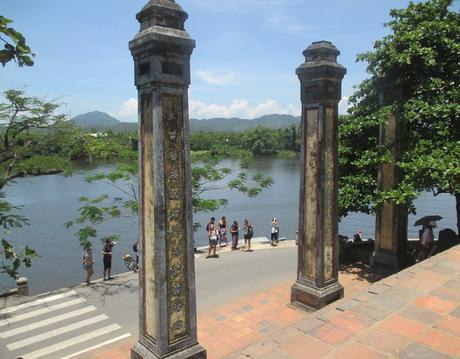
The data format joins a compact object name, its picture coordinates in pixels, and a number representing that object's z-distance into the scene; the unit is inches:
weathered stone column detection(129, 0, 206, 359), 181.2
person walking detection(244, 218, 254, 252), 608.7
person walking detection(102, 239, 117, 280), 485.1
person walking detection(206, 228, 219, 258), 568.2
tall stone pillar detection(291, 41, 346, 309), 279.1
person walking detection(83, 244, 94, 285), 476.5
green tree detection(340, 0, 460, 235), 310.2
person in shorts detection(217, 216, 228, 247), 668.7
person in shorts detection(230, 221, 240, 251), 622.8
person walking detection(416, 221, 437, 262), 385.2
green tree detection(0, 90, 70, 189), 396.8
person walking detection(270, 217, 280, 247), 649.6
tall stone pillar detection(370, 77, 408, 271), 368.5
